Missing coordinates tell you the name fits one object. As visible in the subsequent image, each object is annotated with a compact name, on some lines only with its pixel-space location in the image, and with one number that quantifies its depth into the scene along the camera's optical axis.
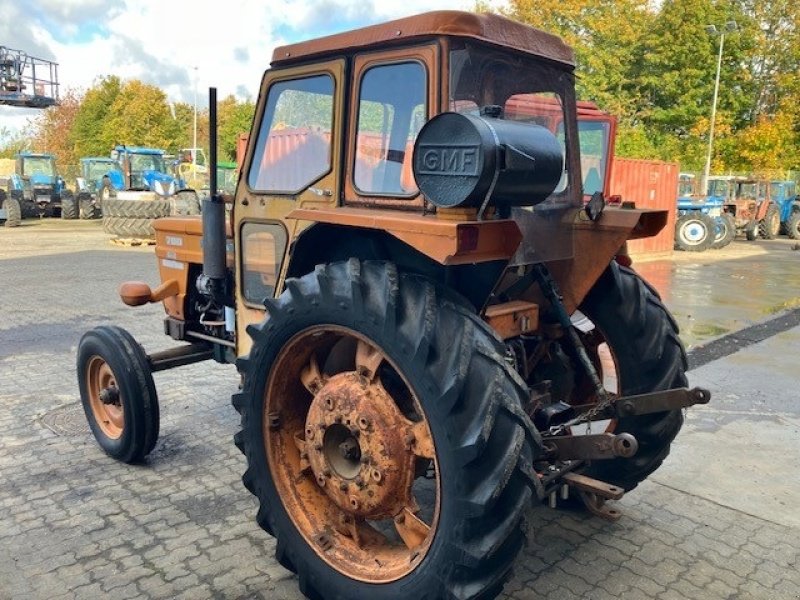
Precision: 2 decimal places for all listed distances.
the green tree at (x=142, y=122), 43.72
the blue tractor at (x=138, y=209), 17.59
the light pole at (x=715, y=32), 26.19
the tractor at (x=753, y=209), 24.05
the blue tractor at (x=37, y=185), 24.70
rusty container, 16.38
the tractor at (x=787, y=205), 25.23
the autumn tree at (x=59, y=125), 50.16
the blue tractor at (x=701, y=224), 19.44
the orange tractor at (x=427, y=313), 2.41
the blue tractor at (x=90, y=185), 25.34
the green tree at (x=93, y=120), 46.78
